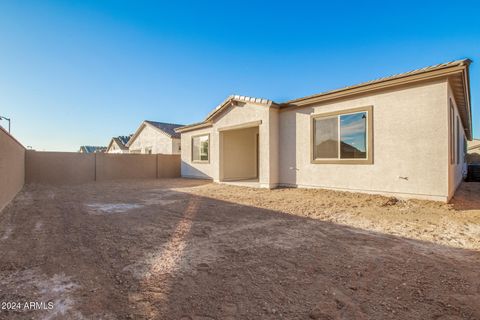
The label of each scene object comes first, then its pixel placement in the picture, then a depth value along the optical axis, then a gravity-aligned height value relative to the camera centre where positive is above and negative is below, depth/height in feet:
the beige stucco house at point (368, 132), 20.66 +3.08
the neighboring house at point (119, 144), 94.58 +7.34
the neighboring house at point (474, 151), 76.59 +3.77
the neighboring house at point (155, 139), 70.49 +7.54
